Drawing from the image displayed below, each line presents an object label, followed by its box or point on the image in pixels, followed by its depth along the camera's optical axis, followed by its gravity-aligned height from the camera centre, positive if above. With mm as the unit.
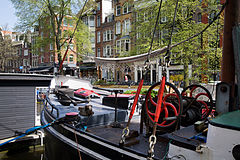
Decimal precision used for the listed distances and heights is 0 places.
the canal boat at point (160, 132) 1937 -1011
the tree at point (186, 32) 11258 +2576
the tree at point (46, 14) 17891 +5931
